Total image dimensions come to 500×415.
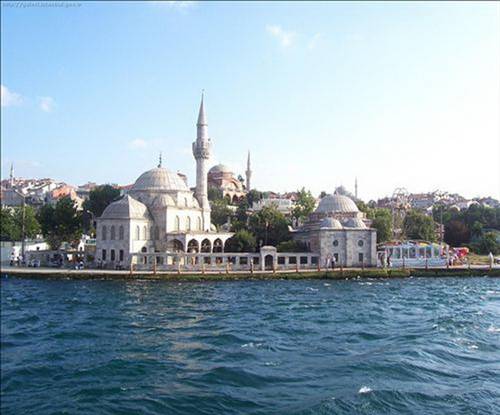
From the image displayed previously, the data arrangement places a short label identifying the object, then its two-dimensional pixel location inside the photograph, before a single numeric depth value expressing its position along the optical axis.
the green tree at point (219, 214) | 60.16
